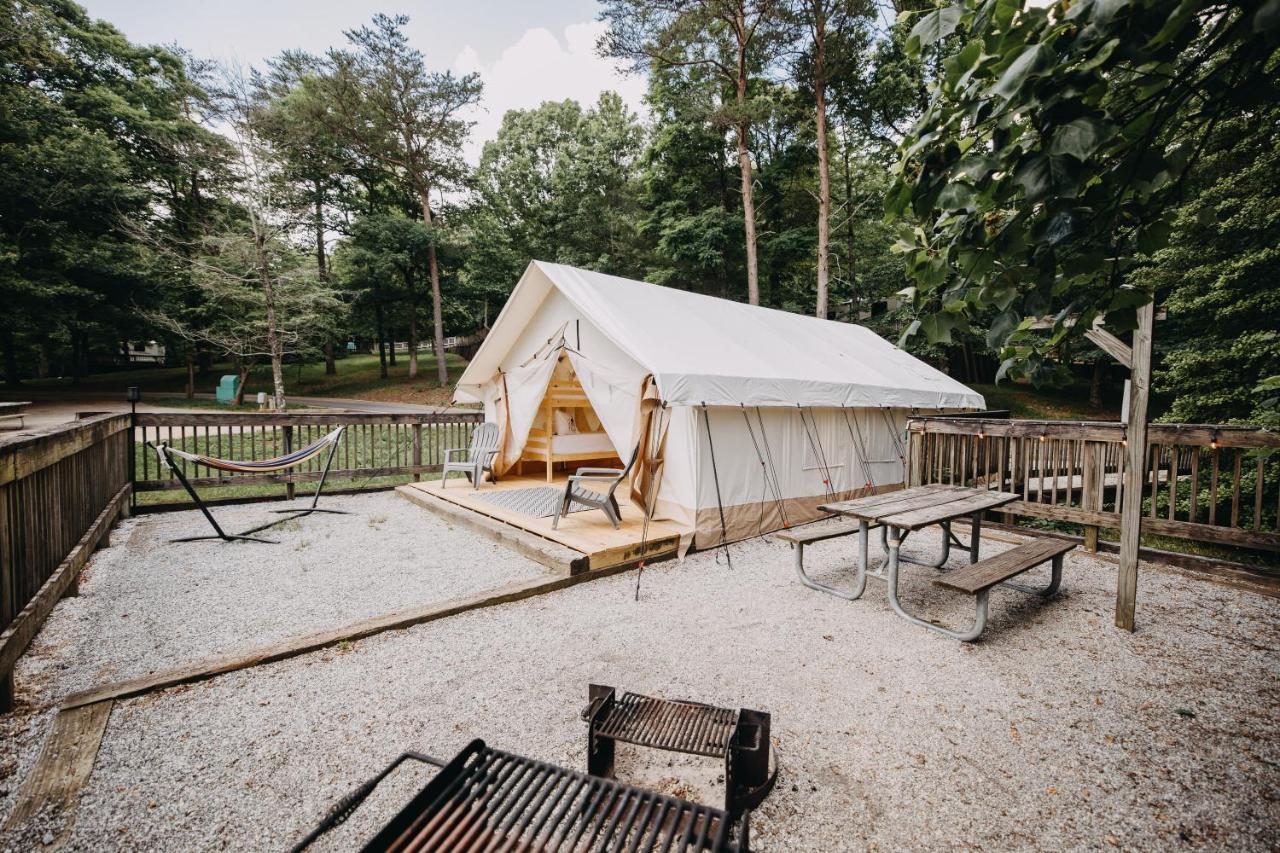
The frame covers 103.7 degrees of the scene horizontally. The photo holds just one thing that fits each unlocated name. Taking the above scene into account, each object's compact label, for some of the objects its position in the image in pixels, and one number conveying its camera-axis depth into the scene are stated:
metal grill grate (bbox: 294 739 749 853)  1.20
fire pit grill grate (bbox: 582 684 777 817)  1.73
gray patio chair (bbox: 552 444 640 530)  4.58
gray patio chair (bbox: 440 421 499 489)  6.74
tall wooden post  3.10
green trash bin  16.55
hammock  4.44
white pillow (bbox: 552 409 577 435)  7.79
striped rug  5.58
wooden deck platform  4.22
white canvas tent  4.83
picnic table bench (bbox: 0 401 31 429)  8.36
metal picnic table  3.28
